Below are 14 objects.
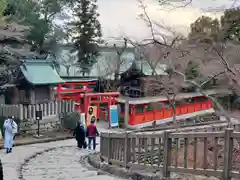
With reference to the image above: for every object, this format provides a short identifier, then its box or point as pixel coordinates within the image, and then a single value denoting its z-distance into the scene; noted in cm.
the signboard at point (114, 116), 2711
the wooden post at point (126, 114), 2841
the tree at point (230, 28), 1556
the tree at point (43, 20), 2978
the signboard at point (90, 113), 2444
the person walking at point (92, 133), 1627
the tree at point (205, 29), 1873
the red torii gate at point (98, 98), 2677
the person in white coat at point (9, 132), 1344
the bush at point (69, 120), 2247
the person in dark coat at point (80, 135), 1634
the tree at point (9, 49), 1647
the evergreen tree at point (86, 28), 3422
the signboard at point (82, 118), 2245
